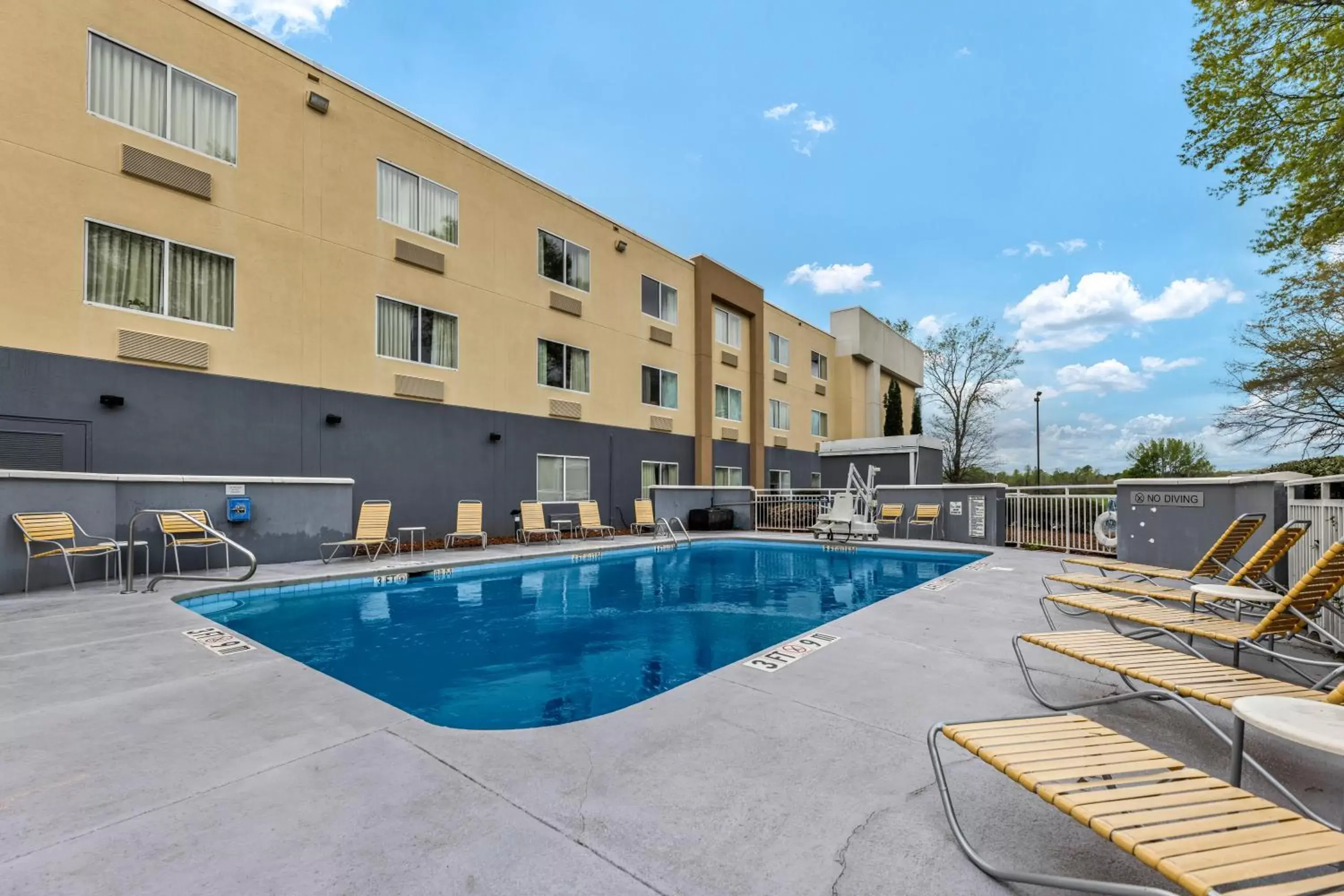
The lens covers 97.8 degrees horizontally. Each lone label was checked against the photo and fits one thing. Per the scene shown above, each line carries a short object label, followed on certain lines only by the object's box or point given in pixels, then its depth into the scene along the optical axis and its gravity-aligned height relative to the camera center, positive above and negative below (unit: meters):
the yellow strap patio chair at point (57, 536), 6.48 -0.79
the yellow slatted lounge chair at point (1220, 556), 5.11 -0.79
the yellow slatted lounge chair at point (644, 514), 15.06 -1.19
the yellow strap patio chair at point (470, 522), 11.59 -1.08
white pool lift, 12.68 -1.07
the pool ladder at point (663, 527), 13.45 -1.49
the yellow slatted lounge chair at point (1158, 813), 1.23 -0.85
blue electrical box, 8.41 -0.62
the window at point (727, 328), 20.28 +4.97
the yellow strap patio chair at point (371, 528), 9.55 -1.00
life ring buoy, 10.60 -1.11
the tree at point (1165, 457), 34.03 +0.73
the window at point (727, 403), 20.12 +2.28
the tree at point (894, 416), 29.50 +2.66
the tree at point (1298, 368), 12.44 +2.24
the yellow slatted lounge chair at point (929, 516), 13.34 -1.08
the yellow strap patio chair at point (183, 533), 7.59 -0.87
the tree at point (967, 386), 31.36 +4.60
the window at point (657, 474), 17.05 -0.18
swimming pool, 4.07 -1.59
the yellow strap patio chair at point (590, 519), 13.91 -1.24
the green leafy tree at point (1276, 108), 7.99 +5.24
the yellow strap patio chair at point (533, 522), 12.63 -1.18
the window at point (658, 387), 17.31 +2.45
